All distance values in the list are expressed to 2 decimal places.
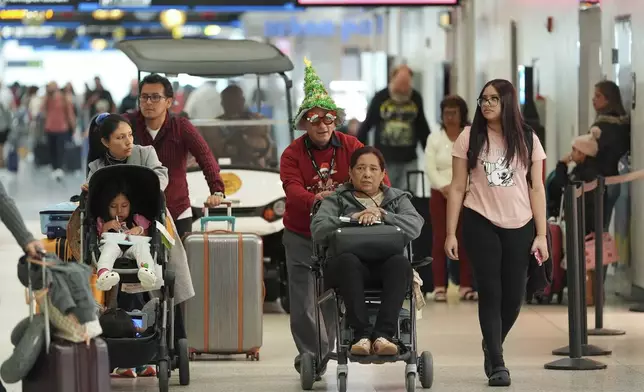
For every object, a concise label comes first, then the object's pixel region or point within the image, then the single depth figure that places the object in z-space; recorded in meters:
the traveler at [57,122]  44.72
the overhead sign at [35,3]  27.76
